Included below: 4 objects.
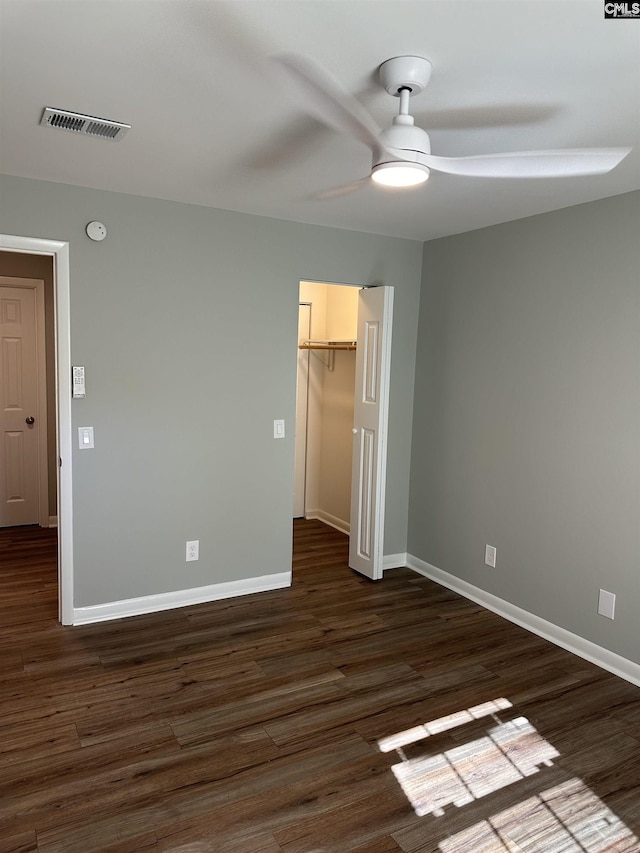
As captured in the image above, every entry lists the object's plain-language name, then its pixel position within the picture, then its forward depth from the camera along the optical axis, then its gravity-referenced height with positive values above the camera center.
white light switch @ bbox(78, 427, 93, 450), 3.50 -0.43
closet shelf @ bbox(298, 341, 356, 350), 5.36 +0.23
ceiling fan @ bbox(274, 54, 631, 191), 1.83 +0.69
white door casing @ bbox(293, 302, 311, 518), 5.84 -0.42
